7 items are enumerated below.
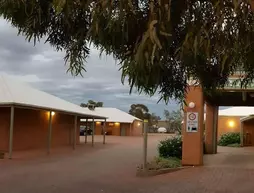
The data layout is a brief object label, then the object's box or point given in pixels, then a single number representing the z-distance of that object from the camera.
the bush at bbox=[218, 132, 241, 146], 24.42
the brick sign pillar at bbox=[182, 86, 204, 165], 11.95
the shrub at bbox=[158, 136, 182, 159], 12.96
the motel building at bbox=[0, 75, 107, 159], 16.07
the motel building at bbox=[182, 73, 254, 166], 11.97
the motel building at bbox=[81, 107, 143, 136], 42.83
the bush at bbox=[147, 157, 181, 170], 11.01
